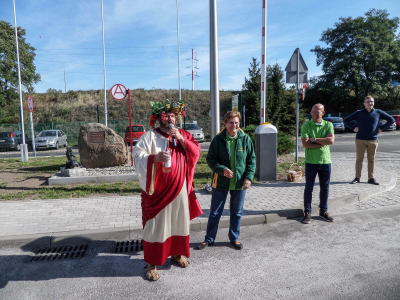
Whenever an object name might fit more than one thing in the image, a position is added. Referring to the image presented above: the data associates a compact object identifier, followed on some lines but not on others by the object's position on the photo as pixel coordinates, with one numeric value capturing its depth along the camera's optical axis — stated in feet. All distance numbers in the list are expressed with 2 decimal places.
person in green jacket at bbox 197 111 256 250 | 12.40
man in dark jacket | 21.36
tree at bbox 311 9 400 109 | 118.32
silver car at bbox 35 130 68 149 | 67.15
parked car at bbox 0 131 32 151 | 65.67
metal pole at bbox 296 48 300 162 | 26.68
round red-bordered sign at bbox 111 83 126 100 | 36.64
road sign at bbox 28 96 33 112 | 42.81
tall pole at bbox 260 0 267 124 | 25.27
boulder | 30.32
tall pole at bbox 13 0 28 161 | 43.56
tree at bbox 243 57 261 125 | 72.51
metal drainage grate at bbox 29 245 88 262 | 12.34
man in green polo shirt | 15.30
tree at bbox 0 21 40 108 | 111.04
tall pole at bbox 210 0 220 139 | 20.31
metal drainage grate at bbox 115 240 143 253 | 12.86
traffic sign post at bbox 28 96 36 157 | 42.81
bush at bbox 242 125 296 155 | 35.01
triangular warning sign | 26.99
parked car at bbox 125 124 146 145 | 63.90
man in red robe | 10.12
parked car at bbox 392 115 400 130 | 87.76
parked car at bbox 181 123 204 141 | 72.88
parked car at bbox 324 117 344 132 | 89.04
